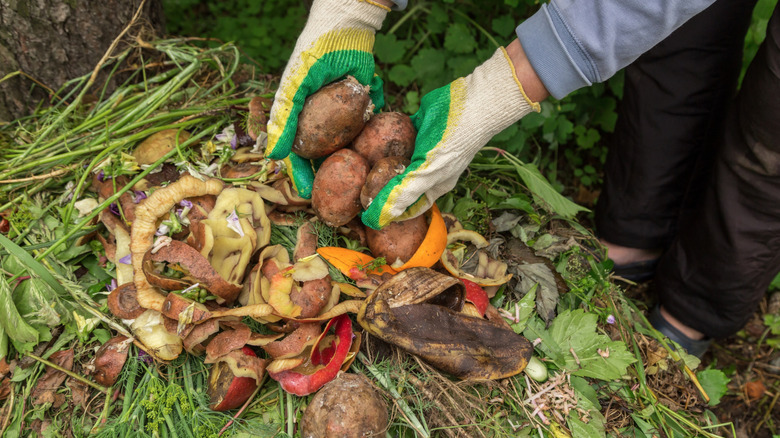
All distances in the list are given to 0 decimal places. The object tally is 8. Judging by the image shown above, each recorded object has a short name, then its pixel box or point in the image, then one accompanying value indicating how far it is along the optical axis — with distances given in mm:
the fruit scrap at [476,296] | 686
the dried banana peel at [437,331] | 635
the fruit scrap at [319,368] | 629
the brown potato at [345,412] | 589
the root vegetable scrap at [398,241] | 689
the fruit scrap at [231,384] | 628
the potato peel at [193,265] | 635
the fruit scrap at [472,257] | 715
